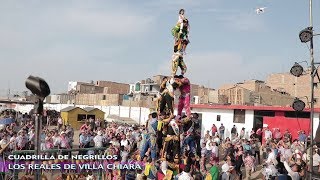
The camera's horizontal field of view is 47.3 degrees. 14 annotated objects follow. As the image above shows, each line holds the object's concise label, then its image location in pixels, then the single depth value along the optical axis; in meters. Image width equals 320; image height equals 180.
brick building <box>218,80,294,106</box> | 39.50
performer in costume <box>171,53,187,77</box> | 14.74
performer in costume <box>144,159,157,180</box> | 11.10
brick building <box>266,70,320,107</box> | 47.56
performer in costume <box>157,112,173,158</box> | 13.57
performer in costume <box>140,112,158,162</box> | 13.68
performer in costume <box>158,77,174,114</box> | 14.28
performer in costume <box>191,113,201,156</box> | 15.14
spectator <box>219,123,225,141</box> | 24.33
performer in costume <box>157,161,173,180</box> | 11.16
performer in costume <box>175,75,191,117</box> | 14.81
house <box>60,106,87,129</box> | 34.97
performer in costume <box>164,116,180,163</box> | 13.35
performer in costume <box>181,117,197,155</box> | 14.49
